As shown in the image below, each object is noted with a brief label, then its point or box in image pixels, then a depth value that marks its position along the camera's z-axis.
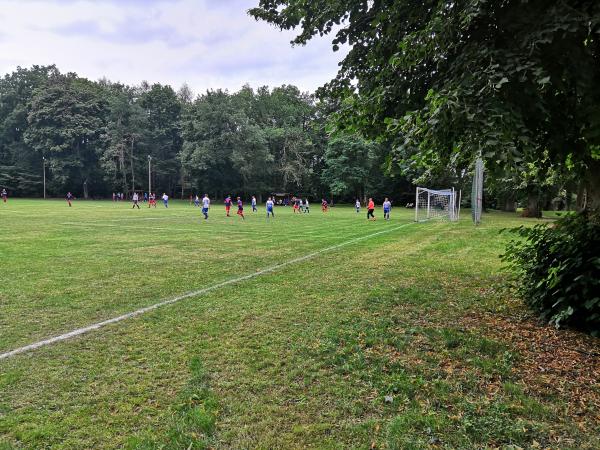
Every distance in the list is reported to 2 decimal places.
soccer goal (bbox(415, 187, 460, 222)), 28.97
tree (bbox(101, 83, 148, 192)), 64.81
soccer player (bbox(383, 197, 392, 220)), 28.78
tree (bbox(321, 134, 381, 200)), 61.59
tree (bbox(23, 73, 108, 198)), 65.62
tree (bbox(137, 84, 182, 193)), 70.25
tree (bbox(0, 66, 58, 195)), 66.06
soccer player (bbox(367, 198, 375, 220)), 28.46
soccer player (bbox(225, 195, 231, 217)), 30.52
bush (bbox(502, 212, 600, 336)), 4.65
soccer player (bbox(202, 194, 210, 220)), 25.73
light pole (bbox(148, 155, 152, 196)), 64.09
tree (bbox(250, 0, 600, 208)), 3.49
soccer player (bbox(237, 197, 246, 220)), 27.89
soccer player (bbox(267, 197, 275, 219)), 29.04
